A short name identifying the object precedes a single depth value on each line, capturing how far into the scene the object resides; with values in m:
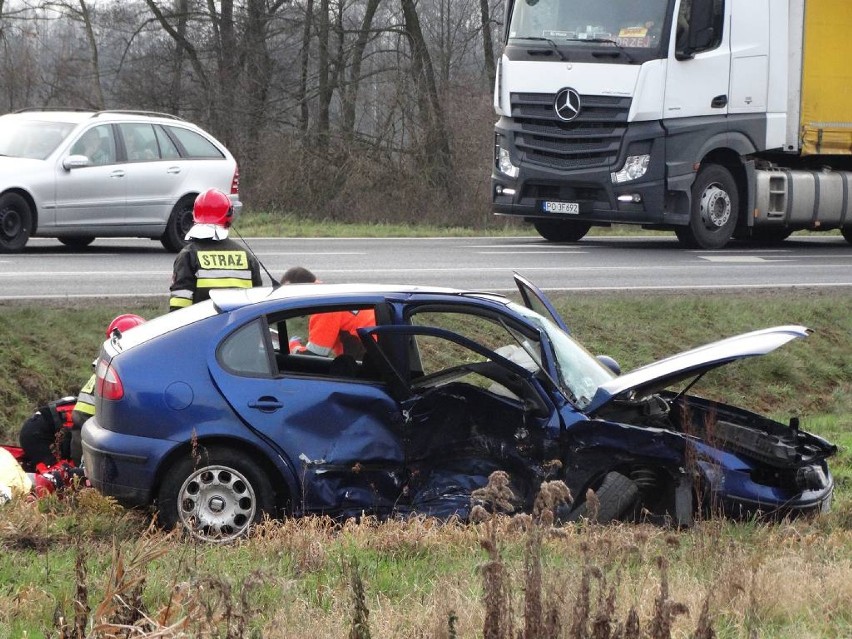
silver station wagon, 31.09
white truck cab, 33.47
